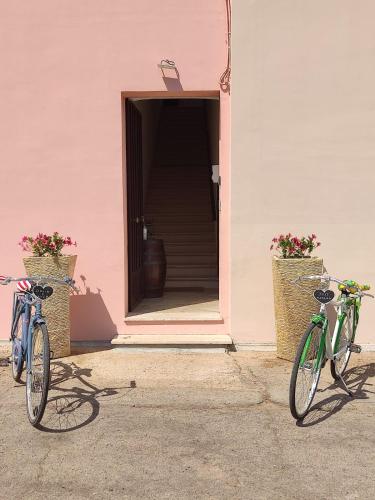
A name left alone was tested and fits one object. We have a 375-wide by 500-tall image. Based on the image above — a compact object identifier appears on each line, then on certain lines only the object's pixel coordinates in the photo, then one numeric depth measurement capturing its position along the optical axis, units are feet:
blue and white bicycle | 11.21
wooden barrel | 22.49
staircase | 27.94
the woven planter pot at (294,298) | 15.89
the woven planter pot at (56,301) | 16.39
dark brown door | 19.30
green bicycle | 11.46
